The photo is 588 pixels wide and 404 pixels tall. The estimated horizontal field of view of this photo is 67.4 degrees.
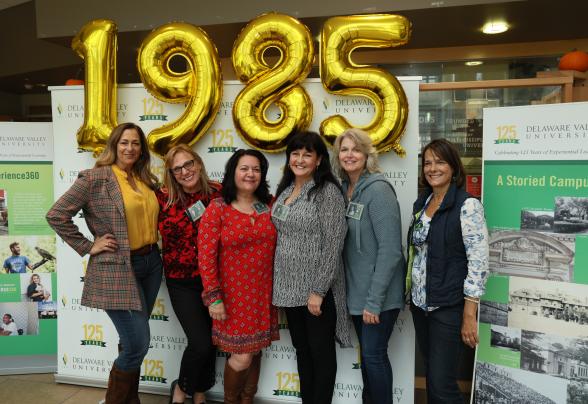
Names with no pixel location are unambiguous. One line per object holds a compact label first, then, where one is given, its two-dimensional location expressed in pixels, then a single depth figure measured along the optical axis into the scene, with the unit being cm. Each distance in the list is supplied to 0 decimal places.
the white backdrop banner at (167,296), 233
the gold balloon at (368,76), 219
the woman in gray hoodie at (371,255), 183
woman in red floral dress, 191
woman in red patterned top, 208
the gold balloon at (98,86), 238
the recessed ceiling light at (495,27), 488
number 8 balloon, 225
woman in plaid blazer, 196
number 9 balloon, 231
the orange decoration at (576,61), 378
